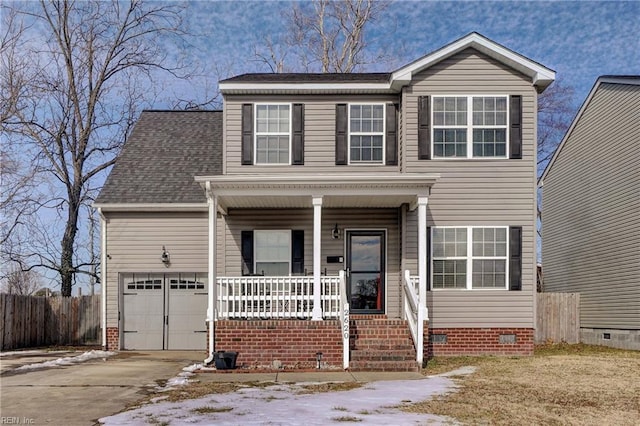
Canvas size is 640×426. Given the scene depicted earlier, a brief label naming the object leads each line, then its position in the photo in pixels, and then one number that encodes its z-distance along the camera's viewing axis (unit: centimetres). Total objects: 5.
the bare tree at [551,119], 2911
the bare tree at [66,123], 2035
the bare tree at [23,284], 3194
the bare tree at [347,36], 2711
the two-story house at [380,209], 1170
